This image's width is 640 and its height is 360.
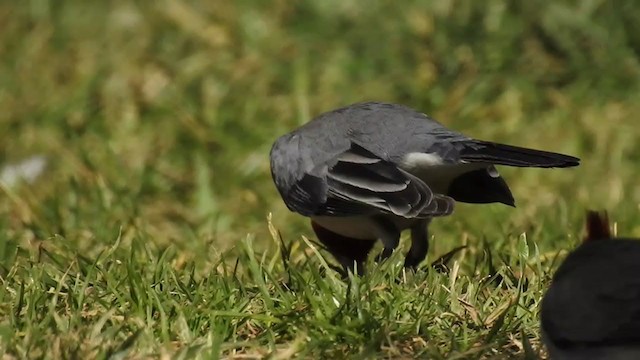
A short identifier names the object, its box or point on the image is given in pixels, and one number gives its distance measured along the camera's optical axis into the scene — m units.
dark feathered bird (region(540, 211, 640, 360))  7.89
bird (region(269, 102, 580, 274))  10.69
